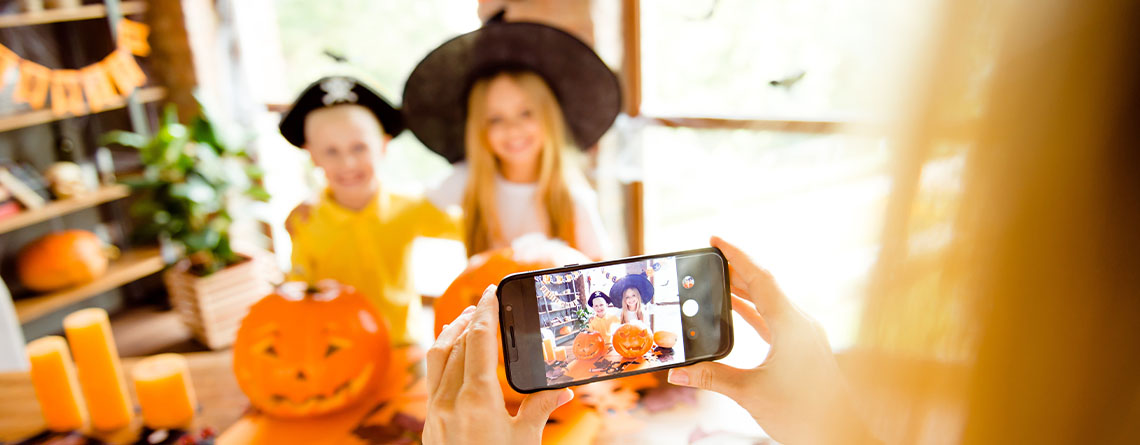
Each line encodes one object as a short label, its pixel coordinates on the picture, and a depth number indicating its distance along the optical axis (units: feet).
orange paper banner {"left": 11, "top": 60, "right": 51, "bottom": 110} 6.98
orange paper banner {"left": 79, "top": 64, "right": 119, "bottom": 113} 7.57
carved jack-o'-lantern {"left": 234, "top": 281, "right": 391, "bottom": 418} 3.82
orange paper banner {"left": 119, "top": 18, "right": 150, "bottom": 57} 7.76
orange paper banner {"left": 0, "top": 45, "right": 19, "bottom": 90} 6.65
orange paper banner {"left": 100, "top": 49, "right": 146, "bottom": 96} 7.76
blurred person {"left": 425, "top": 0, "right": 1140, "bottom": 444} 0.82
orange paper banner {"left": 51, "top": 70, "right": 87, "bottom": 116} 7.28
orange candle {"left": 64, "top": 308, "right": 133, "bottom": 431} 3.98
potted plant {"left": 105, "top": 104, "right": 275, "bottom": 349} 6.88
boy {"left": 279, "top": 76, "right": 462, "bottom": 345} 5.00
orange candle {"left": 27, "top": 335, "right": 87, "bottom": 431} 3.94
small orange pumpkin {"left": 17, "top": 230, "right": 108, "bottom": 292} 7.25
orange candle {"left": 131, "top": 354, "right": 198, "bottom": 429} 3.93
